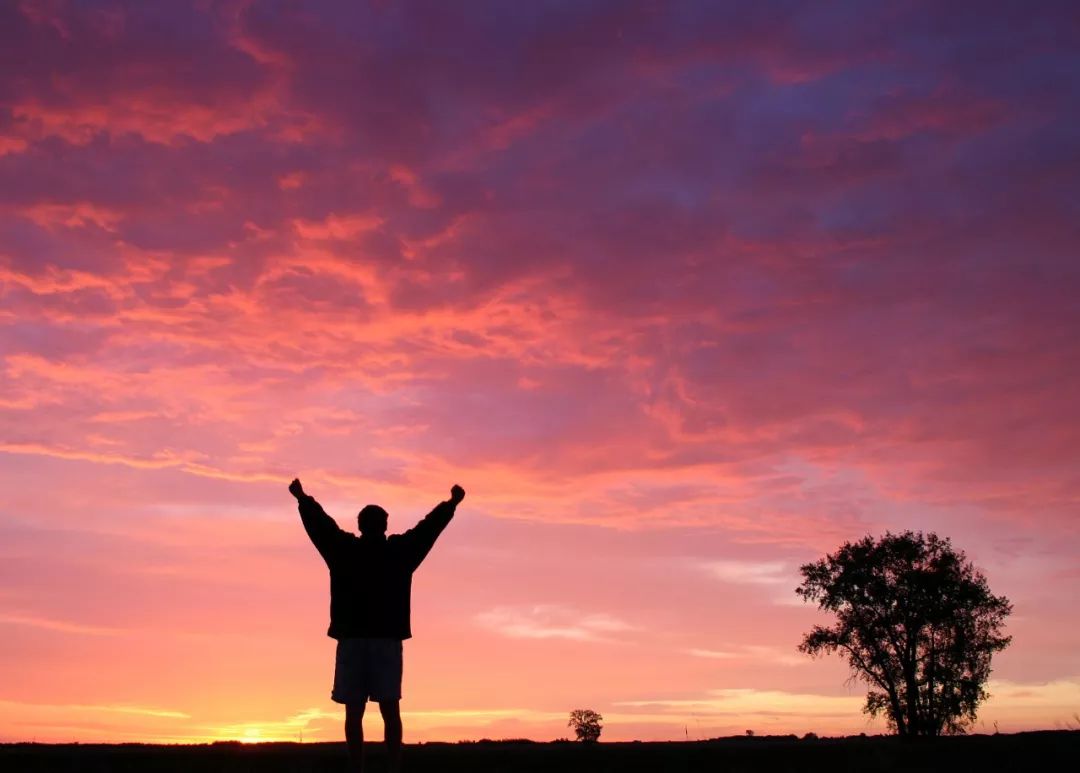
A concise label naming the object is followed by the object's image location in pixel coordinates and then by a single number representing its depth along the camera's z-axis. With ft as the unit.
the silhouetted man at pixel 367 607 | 41.04
